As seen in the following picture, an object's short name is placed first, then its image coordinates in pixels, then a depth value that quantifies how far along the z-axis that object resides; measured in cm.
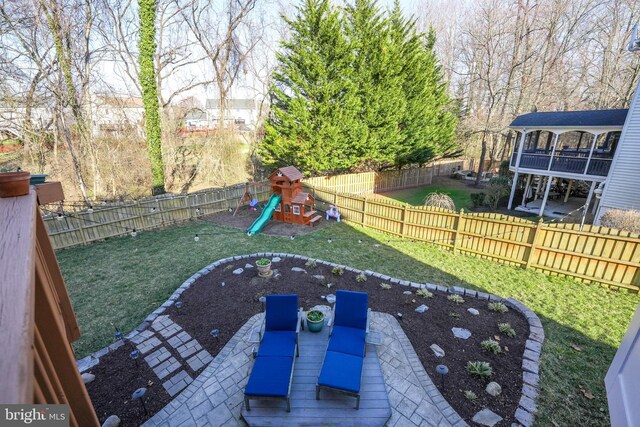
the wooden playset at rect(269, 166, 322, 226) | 1212
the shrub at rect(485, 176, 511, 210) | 1527
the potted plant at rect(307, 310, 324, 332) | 552
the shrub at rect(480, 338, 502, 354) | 515
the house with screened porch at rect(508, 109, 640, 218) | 1233
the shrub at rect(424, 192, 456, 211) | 1248
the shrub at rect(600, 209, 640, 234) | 801
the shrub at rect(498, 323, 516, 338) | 559
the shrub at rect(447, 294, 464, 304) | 664
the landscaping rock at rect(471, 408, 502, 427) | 397
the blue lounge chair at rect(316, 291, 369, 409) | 407
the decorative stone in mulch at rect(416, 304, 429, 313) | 633
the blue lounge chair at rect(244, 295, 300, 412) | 399
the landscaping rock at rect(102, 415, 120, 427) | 391
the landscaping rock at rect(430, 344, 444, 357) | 515
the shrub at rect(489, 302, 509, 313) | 630
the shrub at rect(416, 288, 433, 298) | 684
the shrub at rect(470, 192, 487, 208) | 1568
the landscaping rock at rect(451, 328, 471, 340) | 557
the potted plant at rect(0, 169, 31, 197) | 173
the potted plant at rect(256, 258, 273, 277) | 750
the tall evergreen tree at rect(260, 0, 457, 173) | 1514
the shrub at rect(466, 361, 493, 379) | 466
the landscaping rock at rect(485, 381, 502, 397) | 438
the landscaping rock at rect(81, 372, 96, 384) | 459
